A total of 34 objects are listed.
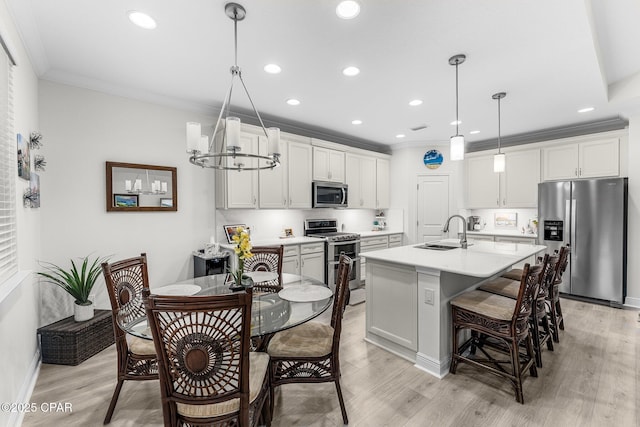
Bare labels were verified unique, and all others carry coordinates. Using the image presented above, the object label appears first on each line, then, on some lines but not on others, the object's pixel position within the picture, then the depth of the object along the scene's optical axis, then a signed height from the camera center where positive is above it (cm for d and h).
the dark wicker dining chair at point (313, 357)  185 -93
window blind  182 +25
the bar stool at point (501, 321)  209 -87
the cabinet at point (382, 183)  589 +55
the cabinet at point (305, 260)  401 -71
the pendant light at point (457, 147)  279 +61
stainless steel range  454 -54
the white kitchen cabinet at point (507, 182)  500 +51
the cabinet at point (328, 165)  476 +79
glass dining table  161 -62
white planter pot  270 -93
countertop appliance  586 -28
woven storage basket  253 -114
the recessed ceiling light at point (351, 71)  275 +136
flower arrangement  188 -24
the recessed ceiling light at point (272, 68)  269 +136
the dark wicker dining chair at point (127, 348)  185 -89
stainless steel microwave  472 +27
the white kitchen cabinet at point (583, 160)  425 +76
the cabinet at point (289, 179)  417 +49
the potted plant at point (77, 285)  270 -69
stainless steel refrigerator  388 -34
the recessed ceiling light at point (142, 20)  198 +136
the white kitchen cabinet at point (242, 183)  378 +38
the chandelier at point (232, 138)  183 +50
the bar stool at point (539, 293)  246 -74
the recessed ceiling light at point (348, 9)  187 +134
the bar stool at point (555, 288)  288 -81
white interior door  575 +7
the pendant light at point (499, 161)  330 +56
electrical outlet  244 -74
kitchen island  240 -76
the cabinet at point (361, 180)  534 +58
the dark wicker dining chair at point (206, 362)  125 -67
